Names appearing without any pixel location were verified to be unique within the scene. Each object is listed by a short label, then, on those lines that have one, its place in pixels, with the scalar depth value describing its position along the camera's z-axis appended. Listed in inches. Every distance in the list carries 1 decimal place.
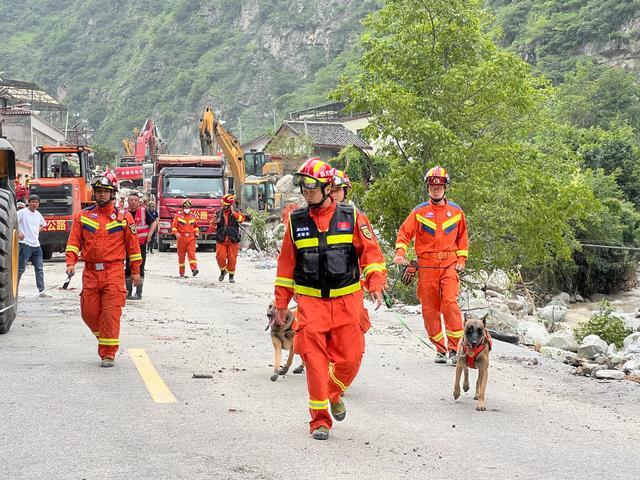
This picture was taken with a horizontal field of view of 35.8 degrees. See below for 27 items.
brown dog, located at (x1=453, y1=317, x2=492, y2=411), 327.9
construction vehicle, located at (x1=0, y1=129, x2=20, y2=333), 463.8
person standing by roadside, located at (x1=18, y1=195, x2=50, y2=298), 716.7
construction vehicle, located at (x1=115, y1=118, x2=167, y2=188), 2197.3
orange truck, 1115.3
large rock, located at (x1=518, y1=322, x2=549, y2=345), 591.2
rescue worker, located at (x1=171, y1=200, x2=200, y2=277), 930.1
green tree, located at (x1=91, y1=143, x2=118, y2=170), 4195.4
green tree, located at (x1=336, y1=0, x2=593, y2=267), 898.7
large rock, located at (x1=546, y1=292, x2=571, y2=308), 1214.9
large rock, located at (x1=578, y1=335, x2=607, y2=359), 524.7
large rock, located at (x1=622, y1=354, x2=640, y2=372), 468.8
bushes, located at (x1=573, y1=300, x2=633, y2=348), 710.5
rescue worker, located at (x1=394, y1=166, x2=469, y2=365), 415.8
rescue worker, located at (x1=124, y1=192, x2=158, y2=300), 679.7
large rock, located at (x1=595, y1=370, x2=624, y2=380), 424.8
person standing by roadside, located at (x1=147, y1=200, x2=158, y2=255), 1280.3
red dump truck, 1386.6
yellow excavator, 1761.8
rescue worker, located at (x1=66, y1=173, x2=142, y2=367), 401.7
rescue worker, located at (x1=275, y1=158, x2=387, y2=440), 277.9
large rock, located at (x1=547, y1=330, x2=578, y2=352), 581.0
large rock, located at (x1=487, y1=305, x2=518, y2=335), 571.5
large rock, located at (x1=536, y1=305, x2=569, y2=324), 999.3
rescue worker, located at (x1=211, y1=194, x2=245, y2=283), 891.4
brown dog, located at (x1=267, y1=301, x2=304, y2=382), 372.8
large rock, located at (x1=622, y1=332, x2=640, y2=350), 607.3
